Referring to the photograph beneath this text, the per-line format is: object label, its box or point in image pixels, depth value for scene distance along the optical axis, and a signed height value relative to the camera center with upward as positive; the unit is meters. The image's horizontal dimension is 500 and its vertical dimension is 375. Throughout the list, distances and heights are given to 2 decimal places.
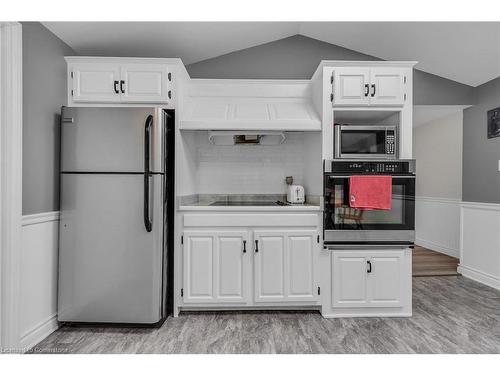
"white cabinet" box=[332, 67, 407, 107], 2.46 +0.84
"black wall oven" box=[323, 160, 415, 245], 2.43 -0.24
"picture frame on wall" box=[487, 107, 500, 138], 3.18 +0.71
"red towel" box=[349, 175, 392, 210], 2.38 -0.05
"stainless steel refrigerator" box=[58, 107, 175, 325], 2.23 -0.23
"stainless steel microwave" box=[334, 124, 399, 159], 2.46 +0.38
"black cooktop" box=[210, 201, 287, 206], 3.07 -0.18
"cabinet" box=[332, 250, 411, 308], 2.45 -0.80
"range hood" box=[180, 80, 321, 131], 2.56 +0.76
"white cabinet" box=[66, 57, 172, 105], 2.46 +0.87
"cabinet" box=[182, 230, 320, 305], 2.46 -0.68
